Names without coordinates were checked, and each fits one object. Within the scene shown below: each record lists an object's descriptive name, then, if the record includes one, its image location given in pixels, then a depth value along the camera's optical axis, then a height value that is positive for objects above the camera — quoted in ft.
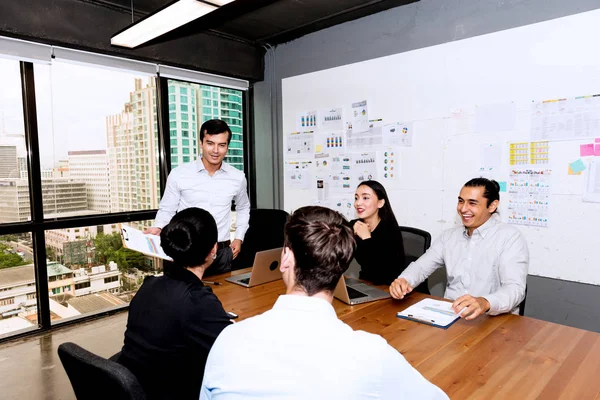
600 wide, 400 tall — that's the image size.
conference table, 3.93 -2.05
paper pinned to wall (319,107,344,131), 12.87 +1.75
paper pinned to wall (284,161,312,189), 13.93 +0.01
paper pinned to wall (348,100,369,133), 12.25 +1.70
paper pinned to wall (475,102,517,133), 9.51 +1.27
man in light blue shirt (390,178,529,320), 6.61 -1.45
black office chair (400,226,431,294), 8.50 -1.49
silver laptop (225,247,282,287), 7.13 -1.70
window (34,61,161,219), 11.28 +1.21
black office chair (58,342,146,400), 3.45 -1.74
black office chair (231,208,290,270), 12.35 -1.63
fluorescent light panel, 7.08 +3.04
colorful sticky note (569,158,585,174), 8.61 +0.07
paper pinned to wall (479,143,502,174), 9.73 +0.33
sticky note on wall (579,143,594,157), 8.45 +0.40
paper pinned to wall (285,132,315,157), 13.74 +1.04
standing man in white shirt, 9.42 -0.28
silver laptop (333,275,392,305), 6.30 -1.96
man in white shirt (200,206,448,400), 2.59 -1.19
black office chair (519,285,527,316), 6.72 -2.26
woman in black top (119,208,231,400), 4.29 -1.64
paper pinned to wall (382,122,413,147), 11.32 +1.10
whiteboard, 8.68 +1.67
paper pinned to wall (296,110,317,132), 13.57 +1.80
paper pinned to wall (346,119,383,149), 11.97 +1.10
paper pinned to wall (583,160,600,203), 8.43 -0.31
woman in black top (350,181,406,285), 7.76 -1.30
